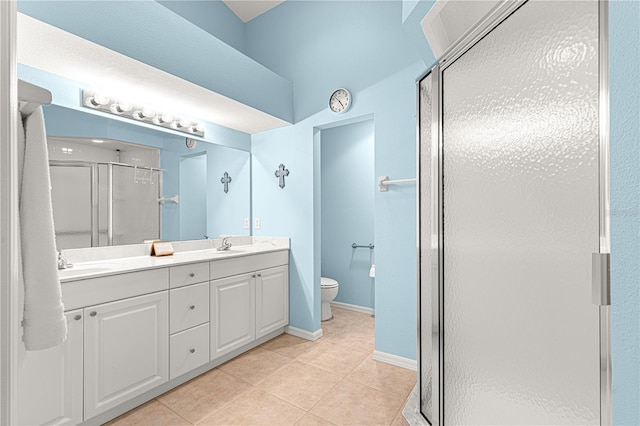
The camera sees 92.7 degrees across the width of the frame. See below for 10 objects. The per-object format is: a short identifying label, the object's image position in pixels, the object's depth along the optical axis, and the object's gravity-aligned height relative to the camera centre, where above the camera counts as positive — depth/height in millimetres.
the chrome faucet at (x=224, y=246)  2791 -293
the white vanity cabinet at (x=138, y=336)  1467 -734
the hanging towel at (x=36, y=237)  688 -50
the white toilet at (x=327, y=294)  3273 -868
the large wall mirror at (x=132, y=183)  1937 +241
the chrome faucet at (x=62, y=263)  1741 -277
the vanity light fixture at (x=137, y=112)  2043 +772
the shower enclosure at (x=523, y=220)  778 -24
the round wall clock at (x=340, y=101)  2645 +995
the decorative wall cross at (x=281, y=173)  3000 +401
